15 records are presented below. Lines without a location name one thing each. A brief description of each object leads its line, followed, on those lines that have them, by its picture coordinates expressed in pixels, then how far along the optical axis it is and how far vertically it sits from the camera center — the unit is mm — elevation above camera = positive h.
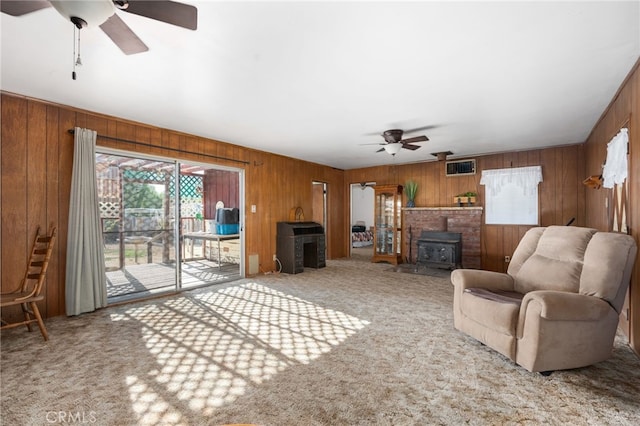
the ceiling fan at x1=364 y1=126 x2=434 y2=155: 4324 +1137
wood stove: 5801 -654
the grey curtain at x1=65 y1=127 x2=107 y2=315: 3346 -209
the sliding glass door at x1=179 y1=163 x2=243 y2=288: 5672 -145
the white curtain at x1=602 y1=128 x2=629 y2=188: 2732 +539
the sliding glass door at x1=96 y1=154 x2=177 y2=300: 3969 -22
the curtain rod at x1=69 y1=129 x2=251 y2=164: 3740 +1030
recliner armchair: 2061 -678
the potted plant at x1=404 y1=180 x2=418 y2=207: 6918 +582
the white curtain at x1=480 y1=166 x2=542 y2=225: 5617 +408
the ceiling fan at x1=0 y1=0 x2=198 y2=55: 1312 +1048
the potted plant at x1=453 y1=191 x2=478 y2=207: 6133 +376
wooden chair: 2652 -630
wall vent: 6266 +1046
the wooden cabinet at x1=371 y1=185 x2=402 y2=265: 7043 -168
